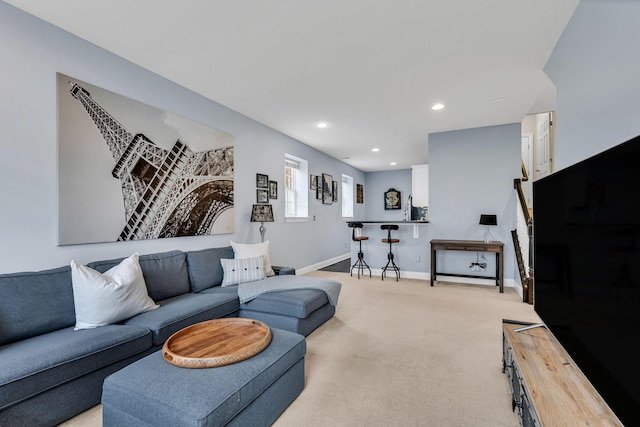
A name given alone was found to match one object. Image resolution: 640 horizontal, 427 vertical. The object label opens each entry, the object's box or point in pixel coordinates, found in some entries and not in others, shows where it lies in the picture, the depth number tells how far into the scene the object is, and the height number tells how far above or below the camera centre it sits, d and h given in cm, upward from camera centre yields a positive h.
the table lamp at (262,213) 403 +2
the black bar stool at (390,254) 555 -77
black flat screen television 86 -21
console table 461 -55
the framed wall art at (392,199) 966 +47
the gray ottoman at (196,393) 132 -84
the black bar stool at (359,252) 581 -77
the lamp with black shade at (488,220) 480 -11
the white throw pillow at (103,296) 208 -58
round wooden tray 159 -77
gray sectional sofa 156 -78
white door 538 +129
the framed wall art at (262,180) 462 +53
